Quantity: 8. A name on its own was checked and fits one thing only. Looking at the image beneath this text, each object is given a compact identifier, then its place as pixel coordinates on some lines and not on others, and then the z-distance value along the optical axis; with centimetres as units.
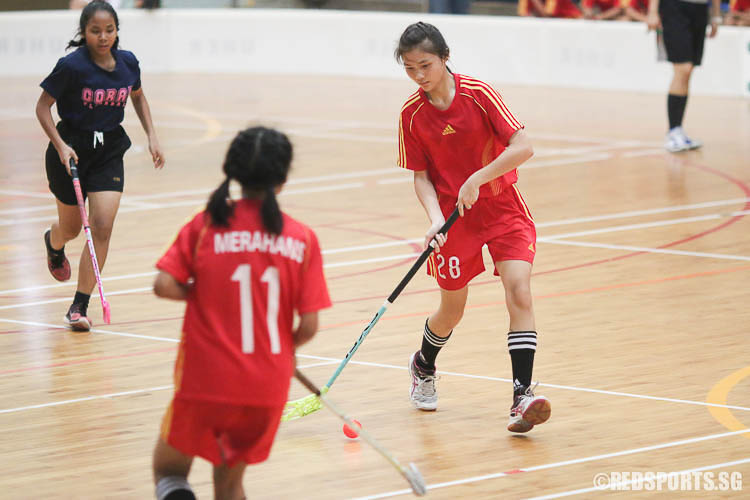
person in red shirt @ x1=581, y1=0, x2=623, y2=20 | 3545
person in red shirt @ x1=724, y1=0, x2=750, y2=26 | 3322
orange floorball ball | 1040
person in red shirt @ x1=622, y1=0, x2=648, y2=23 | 3509
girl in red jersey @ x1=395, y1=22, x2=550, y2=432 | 1027
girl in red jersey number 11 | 712
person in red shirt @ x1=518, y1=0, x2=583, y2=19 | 3678
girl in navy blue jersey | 1361
